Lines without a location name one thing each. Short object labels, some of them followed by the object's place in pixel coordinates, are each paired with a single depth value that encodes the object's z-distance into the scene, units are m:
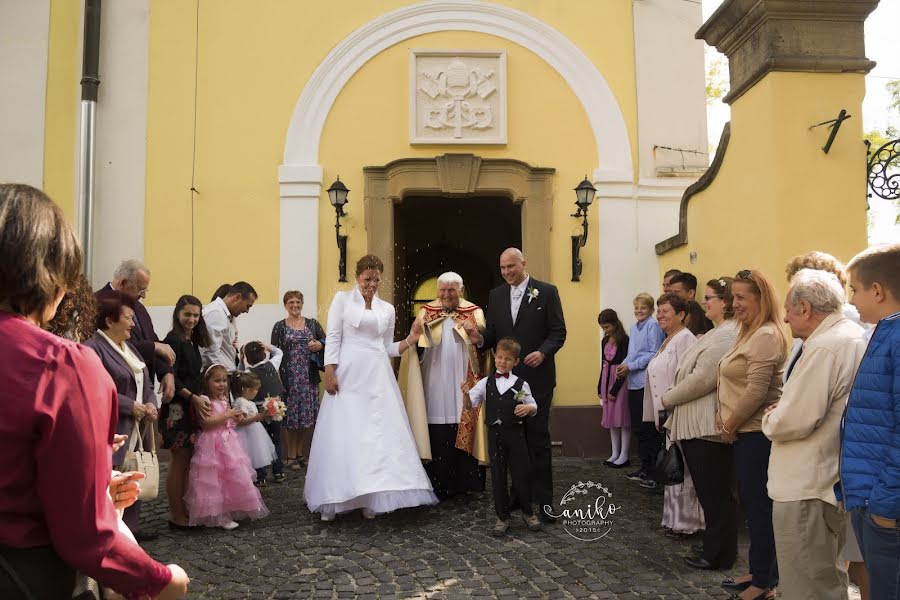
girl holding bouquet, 5.94
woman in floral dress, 7.74
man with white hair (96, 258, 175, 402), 5.20
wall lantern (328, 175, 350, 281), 8.67
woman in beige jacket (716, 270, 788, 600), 3.90
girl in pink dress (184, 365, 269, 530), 5.37
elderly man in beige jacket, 3.11
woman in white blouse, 5.00
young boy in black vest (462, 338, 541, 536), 5.23
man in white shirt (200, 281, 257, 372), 6.16
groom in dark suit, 5.59
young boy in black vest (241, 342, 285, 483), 6.56
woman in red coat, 1.43
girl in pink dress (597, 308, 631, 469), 7.73
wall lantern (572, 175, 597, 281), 8.79
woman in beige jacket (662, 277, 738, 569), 4.38
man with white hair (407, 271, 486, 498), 6.20
